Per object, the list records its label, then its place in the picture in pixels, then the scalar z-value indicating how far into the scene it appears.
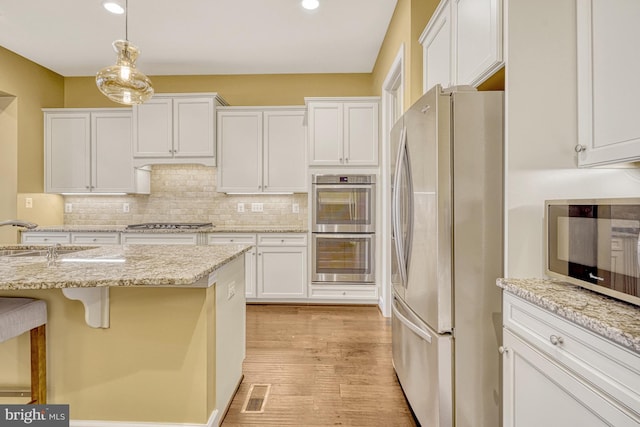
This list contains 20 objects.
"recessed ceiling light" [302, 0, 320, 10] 2.91
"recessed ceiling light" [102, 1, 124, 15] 2.94
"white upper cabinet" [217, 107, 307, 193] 4.18
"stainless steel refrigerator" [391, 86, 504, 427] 1.51
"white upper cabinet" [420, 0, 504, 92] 1.51
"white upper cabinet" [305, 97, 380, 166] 3.93
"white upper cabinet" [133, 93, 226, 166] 4.09
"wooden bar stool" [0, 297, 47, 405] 1.47
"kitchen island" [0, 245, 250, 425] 1.65
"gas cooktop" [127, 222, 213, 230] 4.02
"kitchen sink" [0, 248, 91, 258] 2.23
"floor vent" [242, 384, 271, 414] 1.99
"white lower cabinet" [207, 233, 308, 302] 3.98
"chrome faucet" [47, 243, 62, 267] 1.67
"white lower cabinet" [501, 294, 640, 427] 0.84
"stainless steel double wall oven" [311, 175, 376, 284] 3.88
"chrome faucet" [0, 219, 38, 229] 1.71
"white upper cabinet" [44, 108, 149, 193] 4.24
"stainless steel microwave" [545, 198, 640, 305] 0.94
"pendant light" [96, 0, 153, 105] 2.07
